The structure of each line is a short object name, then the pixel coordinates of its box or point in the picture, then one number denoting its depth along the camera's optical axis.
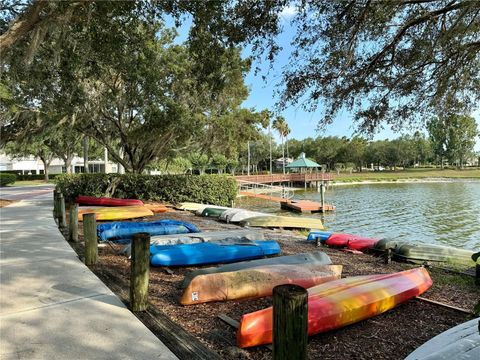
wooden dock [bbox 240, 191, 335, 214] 23.94
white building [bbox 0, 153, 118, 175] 57.84
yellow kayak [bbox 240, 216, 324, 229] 13.17
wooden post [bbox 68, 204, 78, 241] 7.90
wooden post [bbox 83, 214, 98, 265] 6.00
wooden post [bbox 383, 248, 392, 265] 7.44
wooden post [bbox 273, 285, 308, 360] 2.26
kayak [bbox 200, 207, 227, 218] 14.56
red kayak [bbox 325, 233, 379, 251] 8.86
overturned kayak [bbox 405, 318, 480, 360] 2.81
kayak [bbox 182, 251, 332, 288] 5.09
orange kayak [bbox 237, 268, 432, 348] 3.40
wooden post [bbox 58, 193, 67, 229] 9.66
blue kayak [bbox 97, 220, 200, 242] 8.37
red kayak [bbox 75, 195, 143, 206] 14.21
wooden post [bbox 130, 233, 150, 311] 4.06
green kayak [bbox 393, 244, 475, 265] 7.84
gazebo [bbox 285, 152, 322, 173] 35.16
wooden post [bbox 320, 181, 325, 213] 23.80
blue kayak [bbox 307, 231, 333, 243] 9.59
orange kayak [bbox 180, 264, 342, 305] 4.48
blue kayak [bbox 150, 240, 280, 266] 6.11
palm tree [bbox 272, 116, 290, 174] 64.50
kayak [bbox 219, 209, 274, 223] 13.11
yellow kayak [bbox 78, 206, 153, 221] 11.20
